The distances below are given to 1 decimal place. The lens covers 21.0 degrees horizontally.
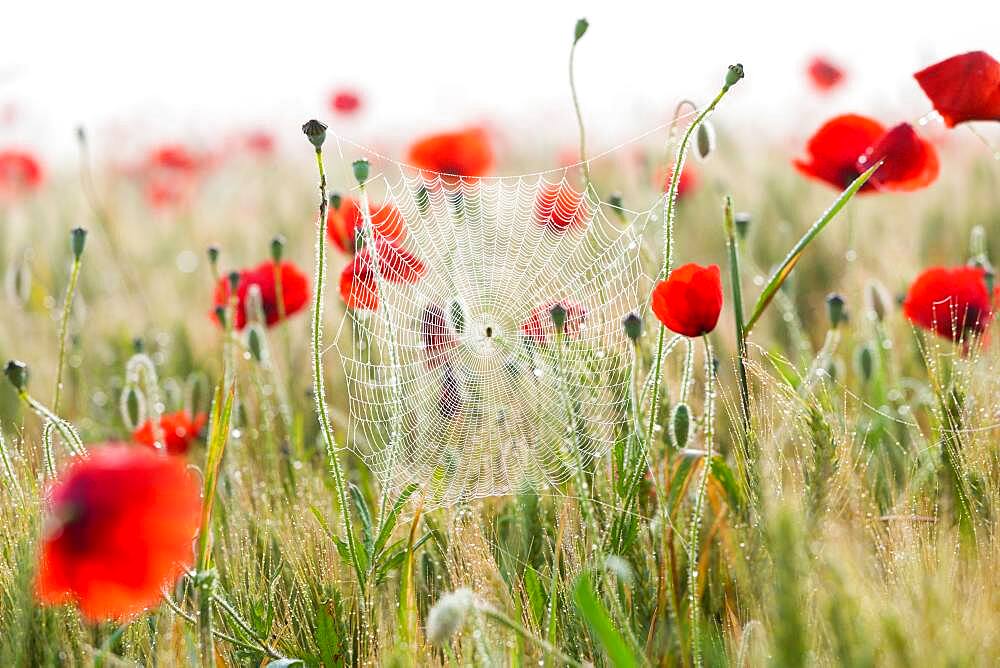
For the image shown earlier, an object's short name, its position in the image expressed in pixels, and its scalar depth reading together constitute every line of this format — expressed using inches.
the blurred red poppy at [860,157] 74.2
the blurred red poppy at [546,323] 71.0
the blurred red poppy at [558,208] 78.6
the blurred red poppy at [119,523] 53.8
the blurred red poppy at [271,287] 77.8
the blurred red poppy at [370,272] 70.3
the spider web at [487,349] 71.9
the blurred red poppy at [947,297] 71.4
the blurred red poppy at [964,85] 69.9
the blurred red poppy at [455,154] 85.1
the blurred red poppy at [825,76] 179.2
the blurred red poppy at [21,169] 188.0
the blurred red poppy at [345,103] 186.1
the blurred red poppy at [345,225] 76.5
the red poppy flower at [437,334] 80.2
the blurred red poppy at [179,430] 75.8
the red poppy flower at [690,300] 61.9
